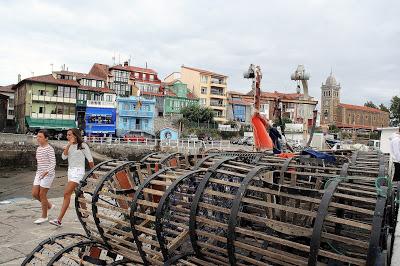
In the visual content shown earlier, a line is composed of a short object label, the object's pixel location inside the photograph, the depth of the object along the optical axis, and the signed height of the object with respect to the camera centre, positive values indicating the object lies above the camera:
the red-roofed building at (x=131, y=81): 50.94 +6.93
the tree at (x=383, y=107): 101.89 +8.00
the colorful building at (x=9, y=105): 53.20 +3.22
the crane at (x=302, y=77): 13.97 +2.13
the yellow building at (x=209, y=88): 57.06 +6.82
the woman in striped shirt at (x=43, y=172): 6.44 -0.75
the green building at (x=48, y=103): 42.66 +2.93
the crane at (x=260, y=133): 10.99 +0.01
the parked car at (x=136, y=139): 36.61 -0.87
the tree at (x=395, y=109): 68.29 +5.16
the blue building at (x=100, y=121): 44.31 +1.09
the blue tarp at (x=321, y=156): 5.33 -0.30
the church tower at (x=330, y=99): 92.12 +9.39
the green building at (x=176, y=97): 52.72 +4.93
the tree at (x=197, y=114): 50.62 +2.47
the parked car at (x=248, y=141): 40.19 -0.87
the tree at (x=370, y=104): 105.70 +9.02
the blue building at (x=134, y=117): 46.78 +1.73
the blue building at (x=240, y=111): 59.53 +3.50
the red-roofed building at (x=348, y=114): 90.19 +5.28
